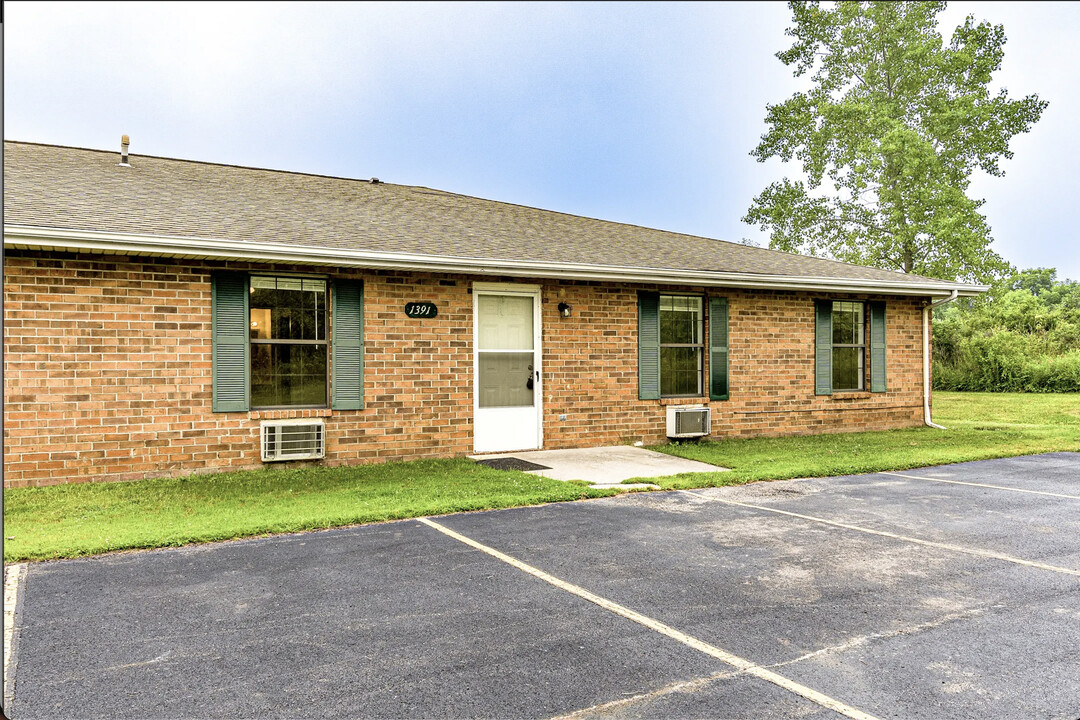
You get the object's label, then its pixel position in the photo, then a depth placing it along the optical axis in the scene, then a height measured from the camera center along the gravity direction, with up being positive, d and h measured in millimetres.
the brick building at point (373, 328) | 7172 +510
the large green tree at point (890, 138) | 21500 +7607
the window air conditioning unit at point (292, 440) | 7922 -816
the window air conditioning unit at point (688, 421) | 10180 -770
